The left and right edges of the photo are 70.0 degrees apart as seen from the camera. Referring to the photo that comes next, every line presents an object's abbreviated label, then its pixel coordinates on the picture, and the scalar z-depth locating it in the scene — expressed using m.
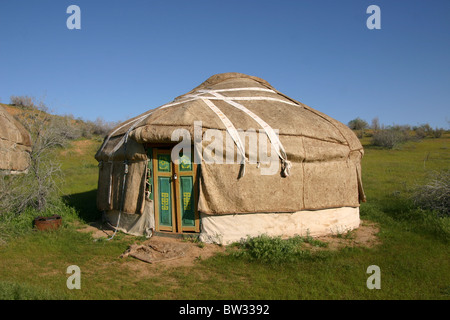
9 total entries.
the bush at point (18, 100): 25.13
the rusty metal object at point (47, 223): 6.27
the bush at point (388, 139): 22.47
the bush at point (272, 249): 4.92
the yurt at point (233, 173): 5.51
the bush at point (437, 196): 6.89
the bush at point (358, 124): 32.53
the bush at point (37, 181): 6.72
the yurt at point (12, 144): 10.62
